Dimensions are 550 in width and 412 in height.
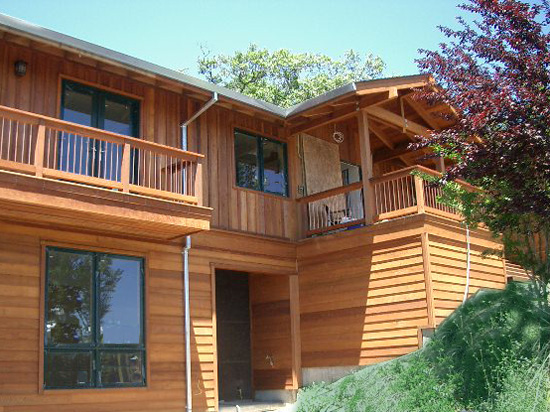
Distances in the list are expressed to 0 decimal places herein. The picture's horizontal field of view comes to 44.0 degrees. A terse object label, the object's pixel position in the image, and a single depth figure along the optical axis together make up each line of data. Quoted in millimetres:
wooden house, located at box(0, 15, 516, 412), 10352
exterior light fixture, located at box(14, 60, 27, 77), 11078
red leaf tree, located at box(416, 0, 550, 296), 7551
